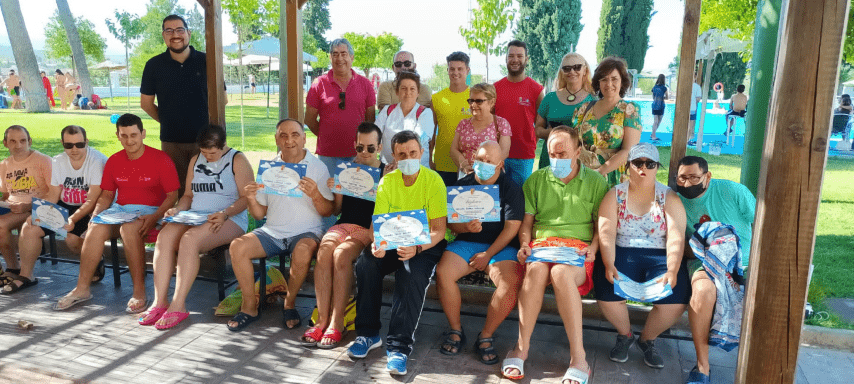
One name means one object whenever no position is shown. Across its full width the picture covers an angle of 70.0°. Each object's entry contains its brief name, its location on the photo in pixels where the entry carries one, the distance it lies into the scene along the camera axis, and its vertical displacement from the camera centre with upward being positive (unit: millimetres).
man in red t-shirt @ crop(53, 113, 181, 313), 4680 -879
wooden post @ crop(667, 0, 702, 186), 3953 +227
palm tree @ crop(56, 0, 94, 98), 21297 +1479
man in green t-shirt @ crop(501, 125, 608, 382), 3564 -847
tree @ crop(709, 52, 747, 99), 32312 +1972
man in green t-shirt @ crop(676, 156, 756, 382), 3727 -574
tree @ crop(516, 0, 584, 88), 36094 +4304
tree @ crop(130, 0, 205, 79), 35250 +5253
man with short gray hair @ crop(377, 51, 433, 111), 5000 +68
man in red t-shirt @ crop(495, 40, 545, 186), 4906 -27
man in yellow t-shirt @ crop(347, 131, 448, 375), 3791 -1027
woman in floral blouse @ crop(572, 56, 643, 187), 4199 -141
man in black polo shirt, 5141 -15
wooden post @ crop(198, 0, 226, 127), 5070 +288
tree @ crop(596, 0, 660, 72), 34500 +4284
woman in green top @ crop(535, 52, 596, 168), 4586 +66
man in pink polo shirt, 5066 -90
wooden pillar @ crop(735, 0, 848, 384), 2270 -306
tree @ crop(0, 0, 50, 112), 16094 +866
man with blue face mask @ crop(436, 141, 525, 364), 3781 -992
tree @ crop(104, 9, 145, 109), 33906 +3695
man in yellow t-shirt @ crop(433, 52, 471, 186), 4836 -103
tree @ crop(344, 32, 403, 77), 41531 +3427
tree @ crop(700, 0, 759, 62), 10102 +1589
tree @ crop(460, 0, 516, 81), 23875 +3004
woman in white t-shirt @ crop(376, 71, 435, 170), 4688 -150
